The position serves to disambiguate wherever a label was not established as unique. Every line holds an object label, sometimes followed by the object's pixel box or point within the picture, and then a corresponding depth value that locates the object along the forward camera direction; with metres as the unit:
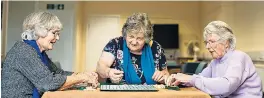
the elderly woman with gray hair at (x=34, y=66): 1.29
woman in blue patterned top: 1.78
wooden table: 1.24
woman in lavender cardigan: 1.41
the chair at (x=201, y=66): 3.81
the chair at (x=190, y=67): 4.54
